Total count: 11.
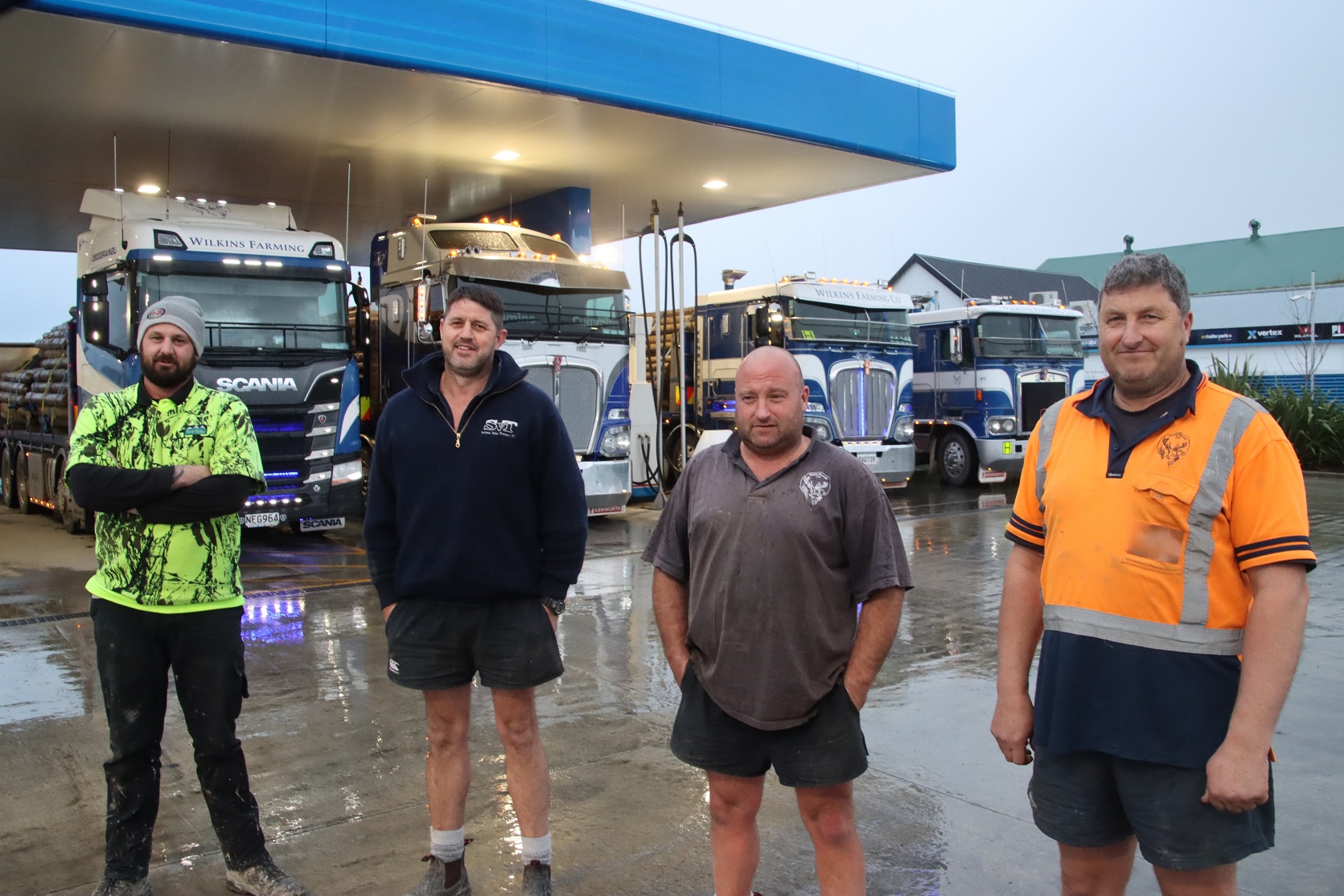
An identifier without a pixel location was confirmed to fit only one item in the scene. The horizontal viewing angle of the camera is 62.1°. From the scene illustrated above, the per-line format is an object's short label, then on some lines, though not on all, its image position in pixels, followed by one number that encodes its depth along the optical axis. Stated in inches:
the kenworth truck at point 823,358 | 612.1
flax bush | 834.8
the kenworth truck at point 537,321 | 485.4
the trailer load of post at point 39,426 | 508.4
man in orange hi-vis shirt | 93.3
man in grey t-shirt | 117.3
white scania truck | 419.2
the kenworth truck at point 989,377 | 695.1
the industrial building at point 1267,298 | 1668.3
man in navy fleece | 140.6
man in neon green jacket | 139.3
